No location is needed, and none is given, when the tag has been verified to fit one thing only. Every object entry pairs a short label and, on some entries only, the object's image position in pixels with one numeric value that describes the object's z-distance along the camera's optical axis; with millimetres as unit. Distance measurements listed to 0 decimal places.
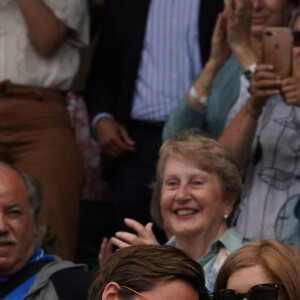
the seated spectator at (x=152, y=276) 6781
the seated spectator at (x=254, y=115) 10344
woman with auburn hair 7262
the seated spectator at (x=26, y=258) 9516
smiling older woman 9844
